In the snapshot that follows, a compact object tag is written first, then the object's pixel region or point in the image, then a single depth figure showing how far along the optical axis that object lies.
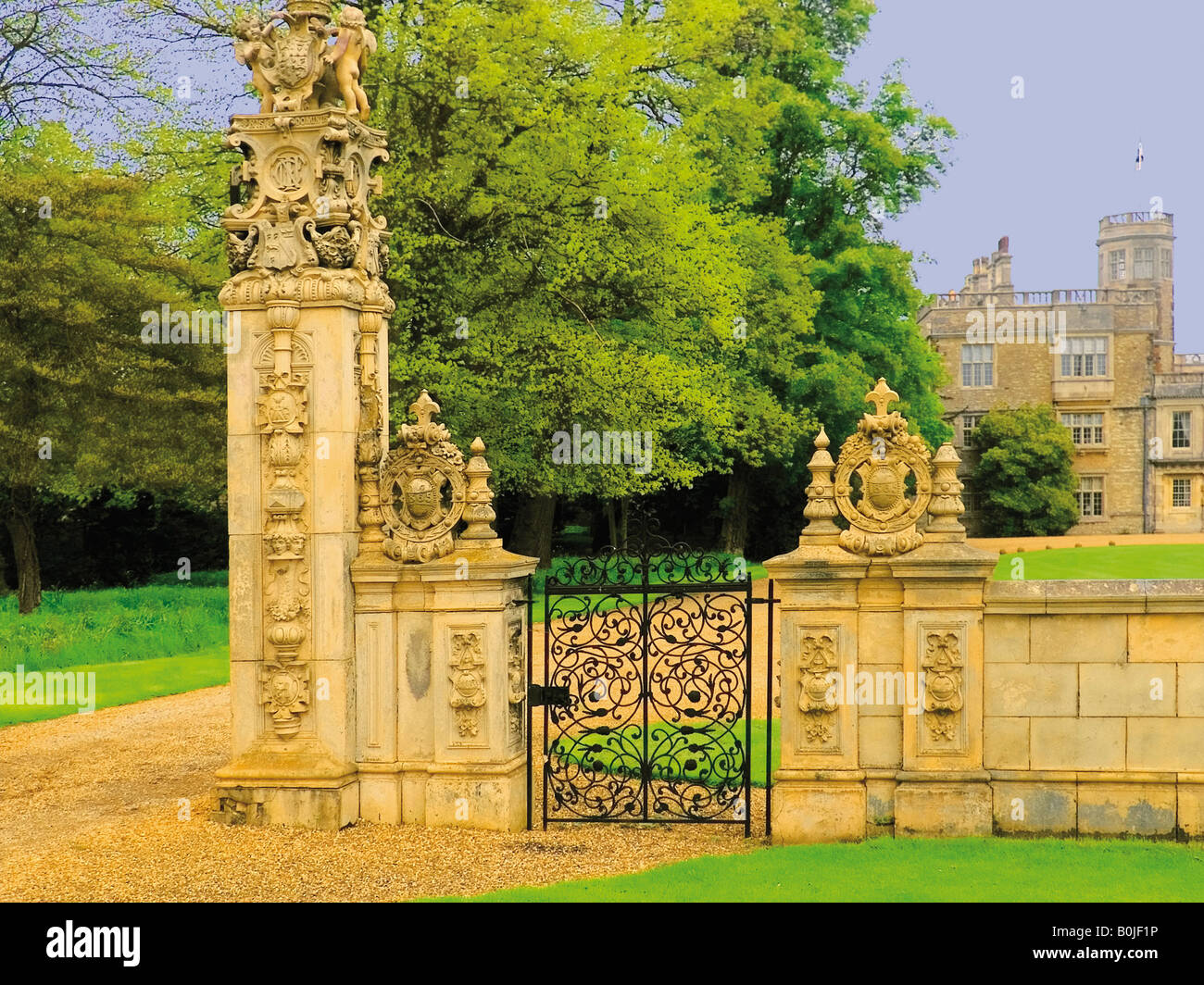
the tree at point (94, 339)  21.70
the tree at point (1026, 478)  44.12
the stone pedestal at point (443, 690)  9.02
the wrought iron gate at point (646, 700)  8.95
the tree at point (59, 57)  22.88
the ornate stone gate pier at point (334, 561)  9.05
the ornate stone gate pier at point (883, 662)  8.48
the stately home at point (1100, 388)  49.47
